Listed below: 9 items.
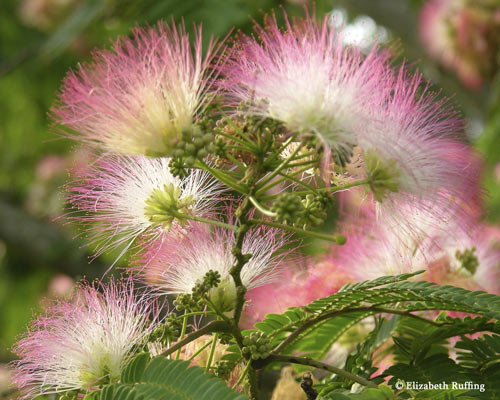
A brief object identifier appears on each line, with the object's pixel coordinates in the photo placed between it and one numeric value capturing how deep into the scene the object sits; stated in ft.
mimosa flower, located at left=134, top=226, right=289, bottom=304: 2.61
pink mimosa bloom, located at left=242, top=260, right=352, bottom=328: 2.75
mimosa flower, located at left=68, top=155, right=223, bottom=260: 2.59
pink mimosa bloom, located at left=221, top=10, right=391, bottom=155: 2.51
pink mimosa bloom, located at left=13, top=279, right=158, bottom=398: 2.56
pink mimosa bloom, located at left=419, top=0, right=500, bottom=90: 5.10
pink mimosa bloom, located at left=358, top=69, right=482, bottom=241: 2.54
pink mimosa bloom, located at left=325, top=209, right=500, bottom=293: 2.71
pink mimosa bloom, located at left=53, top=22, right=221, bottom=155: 2.53
